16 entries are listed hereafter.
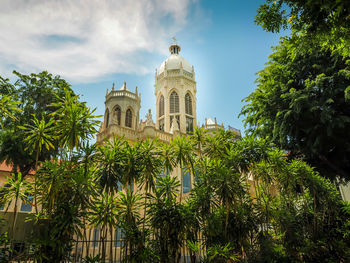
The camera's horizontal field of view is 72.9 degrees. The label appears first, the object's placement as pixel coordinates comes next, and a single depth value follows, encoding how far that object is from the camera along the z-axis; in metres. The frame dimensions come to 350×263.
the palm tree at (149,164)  9.04
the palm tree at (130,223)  7.95
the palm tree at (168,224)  8.43
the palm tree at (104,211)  7.60
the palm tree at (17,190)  7.03
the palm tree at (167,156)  9.71
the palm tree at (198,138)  11.00
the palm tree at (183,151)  9.84
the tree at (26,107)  15.31
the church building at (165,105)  20.94
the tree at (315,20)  4.46
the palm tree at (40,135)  7.61
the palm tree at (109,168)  8.52
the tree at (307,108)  10.73
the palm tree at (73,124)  7.78
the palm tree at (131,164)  8.75
